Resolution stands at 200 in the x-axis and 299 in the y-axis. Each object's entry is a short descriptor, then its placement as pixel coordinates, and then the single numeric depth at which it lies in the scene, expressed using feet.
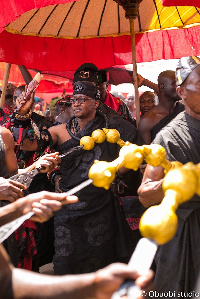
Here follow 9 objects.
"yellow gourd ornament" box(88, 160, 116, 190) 5.23
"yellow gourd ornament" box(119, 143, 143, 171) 5.50
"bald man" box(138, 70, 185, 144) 13.78
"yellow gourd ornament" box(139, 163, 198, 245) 3.86
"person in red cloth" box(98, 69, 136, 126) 17.38
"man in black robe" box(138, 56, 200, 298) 7.50
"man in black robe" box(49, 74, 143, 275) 11.75
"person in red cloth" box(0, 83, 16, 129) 19.74
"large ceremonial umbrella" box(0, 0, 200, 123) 15.22
